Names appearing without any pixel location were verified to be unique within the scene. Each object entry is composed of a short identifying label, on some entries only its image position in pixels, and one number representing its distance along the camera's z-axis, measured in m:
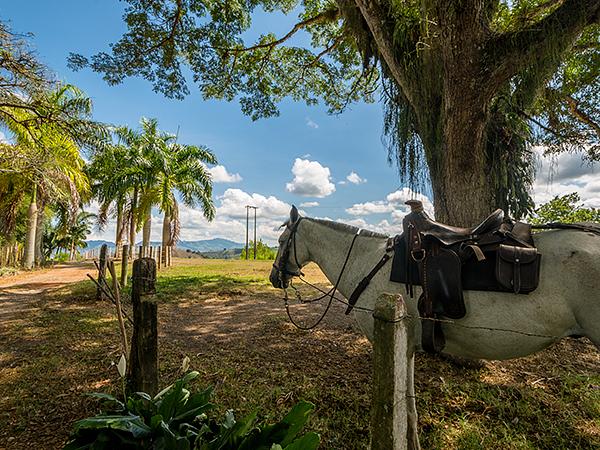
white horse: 1.96
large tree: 3.74
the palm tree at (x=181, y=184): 18.78
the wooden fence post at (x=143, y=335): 2.47
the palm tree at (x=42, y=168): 8.35
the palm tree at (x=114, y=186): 18.44
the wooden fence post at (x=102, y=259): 7.13
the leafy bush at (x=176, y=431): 1.69
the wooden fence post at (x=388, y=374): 1.46
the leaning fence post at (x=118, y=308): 2.72
